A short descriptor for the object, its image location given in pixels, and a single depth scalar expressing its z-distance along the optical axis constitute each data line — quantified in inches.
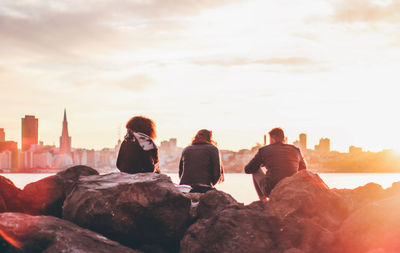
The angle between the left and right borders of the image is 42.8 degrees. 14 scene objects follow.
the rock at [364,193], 327.9
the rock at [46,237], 225.0
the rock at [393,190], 319.2
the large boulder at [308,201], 267.7
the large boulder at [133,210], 256.1
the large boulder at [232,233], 242.5
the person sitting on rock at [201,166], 401.7
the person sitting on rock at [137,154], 334.3
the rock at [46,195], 299.2
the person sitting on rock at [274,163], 387.2
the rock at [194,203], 280.0
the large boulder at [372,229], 241.8
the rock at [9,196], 296.3
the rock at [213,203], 273.9
